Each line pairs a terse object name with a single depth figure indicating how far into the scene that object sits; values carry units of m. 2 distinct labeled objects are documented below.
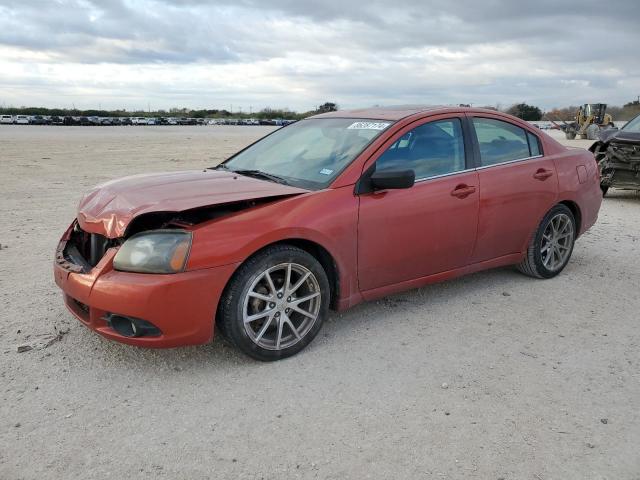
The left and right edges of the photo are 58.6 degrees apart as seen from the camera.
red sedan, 3.26
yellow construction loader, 35.72
